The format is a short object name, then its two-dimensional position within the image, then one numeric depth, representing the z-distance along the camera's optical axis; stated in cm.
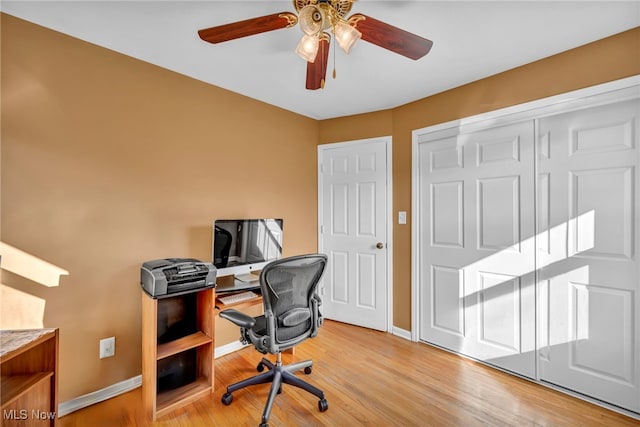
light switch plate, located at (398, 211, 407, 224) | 288
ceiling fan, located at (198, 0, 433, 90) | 128
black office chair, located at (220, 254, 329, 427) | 171
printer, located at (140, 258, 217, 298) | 173
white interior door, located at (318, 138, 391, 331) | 302
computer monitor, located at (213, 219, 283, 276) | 222
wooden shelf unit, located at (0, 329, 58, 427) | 127
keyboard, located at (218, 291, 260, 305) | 217
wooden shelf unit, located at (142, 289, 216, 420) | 174
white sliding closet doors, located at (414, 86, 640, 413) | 179
